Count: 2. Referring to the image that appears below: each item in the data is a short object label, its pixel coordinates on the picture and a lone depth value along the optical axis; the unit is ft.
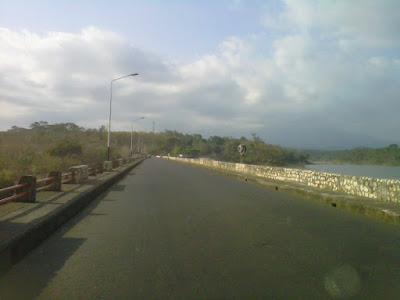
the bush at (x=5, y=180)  55.74
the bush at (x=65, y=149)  157.69
